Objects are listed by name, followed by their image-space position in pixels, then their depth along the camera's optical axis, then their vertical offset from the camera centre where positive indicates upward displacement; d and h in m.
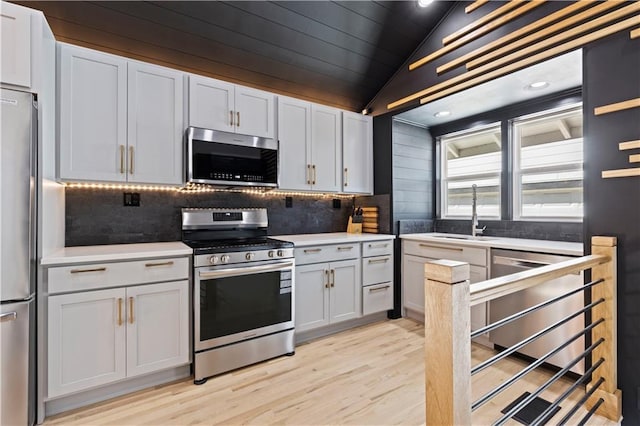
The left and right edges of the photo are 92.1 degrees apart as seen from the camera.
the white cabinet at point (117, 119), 2.12 +0.70
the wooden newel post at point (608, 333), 1.85 -0.73
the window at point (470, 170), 3.38 +0.51
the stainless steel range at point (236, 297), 2.24 -0.65
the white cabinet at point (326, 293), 2.80 -0.77
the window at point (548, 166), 2.76 +0.46
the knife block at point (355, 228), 3.70 -0.18
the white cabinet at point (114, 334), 1.84 -0.78
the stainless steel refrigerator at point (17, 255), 1.62 -0.23
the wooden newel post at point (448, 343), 0.94 -0.40
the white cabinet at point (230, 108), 2.57 +0.94
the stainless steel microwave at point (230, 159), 2.49 +0.47
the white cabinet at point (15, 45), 1.71 +0.95
